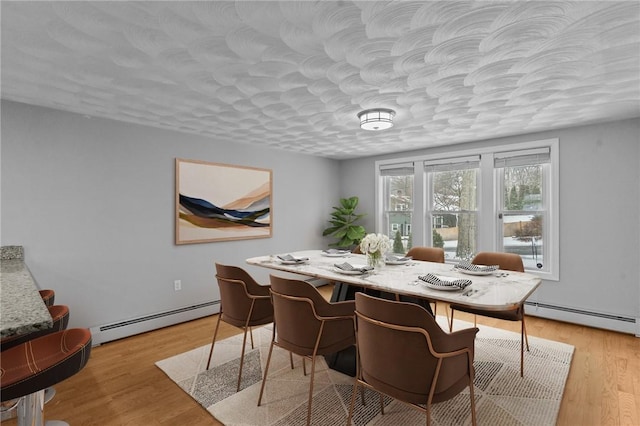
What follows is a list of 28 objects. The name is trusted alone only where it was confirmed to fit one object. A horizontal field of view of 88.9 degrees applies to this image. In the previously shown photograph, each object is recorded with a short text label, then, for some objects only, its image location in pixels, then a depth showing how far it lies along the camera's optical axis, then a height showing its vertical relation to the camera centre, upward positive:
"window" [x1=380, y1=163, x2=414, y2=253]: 5.15 +0.16
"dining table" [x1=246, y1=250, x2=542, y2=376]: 1.82 -0.46
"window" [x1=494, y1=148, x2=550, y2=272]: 3.97 +0.12
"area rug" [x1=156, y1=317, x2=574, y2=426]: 2.05 -1.29
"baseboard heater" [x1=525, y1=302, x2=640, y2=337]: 3.38 -1.16
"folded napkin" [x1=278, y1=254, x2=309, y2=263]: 2.88 -0.42
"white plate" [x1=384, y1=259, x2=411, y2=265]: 2.83 -0.43
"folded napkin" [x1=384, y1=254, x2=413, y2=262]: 2.86 -0.41
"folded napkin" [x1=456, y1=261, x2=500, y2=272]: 2.43 -0.42
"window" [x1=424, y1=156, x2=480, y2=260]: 4.51 +0.12
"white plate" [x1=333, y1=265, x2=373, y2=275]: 2.39 -0.44
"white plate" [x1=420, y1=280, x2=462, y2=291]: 1.90 -0.44
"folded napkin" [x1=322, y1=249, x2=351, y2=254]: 3.45 -0.42
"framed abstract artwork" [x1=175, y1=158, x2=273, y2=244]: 3.85 +0.14
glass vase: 2.68 -0.38
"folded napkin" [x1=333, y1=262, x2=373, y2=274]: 2.43 -0.42
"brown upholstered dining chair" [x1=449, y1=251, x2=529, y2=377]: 2.61 -0.49
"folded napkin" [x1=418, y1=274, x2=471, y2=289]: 1.93 -0.42
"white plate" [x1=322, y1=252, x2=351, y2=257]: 3.36 -0.44
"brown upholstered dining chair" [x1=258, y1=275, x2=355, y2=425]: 1.95 -0.66
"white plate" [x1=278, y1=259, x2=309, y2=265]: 2.86 -0.44
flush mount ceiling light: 3.01 +0.89
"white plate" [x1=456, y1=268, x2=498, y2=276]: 2.36 -0.44
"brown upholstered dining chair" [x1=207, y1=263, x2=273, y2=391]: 2.38 -0.64
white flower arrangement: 2.63 -0.26
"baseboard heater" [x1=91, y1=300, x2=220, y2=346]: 3.24 -1.20
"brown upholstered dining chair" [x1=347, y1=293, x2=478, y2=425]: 1.45 -0.66
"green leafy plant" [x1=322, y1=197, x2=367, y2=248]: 5.30 -0.22
